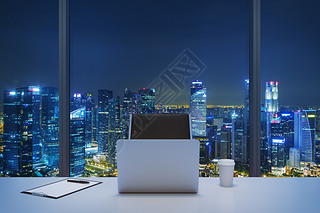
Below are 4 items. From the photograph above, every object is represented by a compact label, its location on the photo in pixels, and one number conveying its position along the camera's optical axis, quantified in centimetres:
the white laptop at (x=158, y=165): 122
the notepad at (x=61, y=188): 129
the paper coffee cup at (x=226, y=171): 142
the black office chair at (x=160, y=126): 199
